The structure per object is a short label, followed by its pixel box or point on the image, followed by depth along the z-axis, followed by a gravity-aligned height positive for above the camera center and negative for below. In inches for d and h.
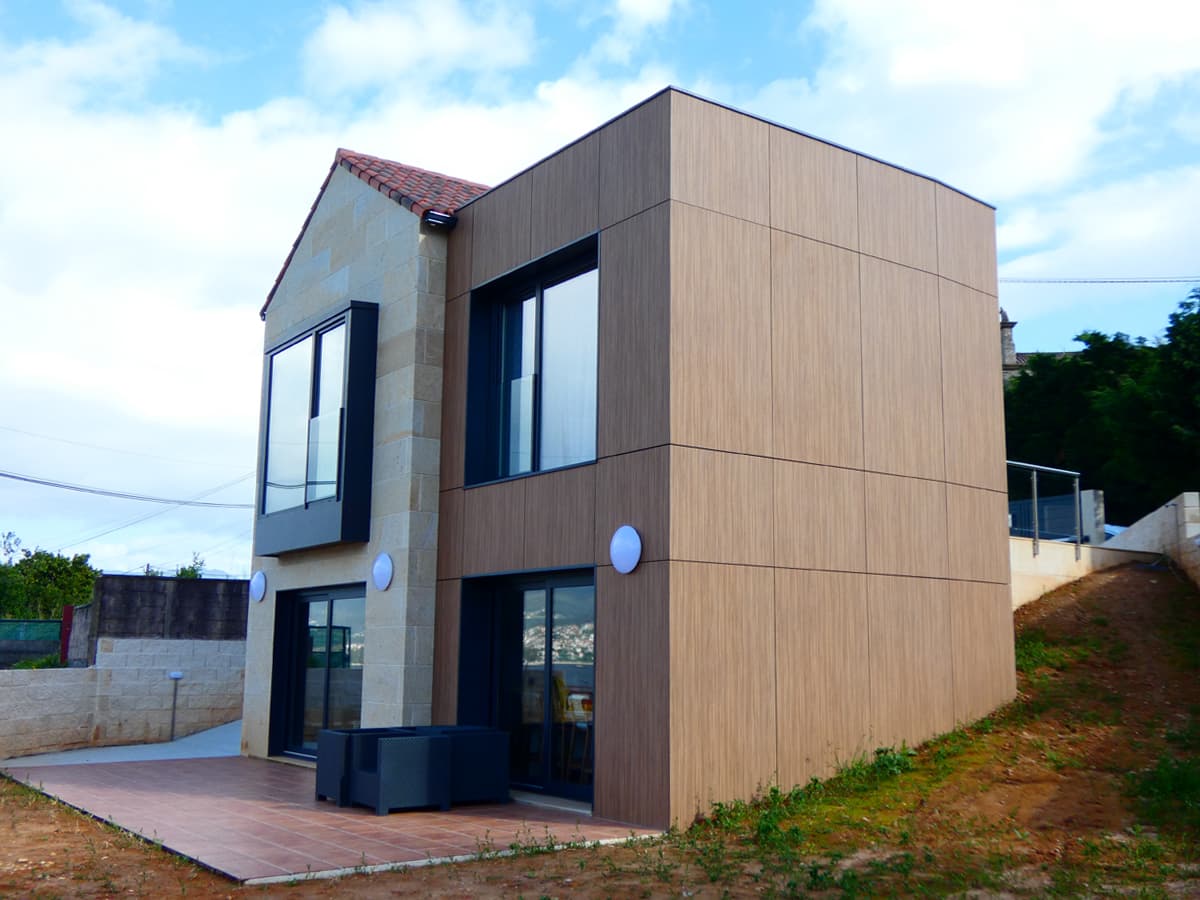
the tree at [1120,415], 925.2 +214.5
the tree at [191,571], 1827.8 +83.7
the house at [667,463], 385.7 +63.7
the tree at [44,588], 1700.3 +47.7
